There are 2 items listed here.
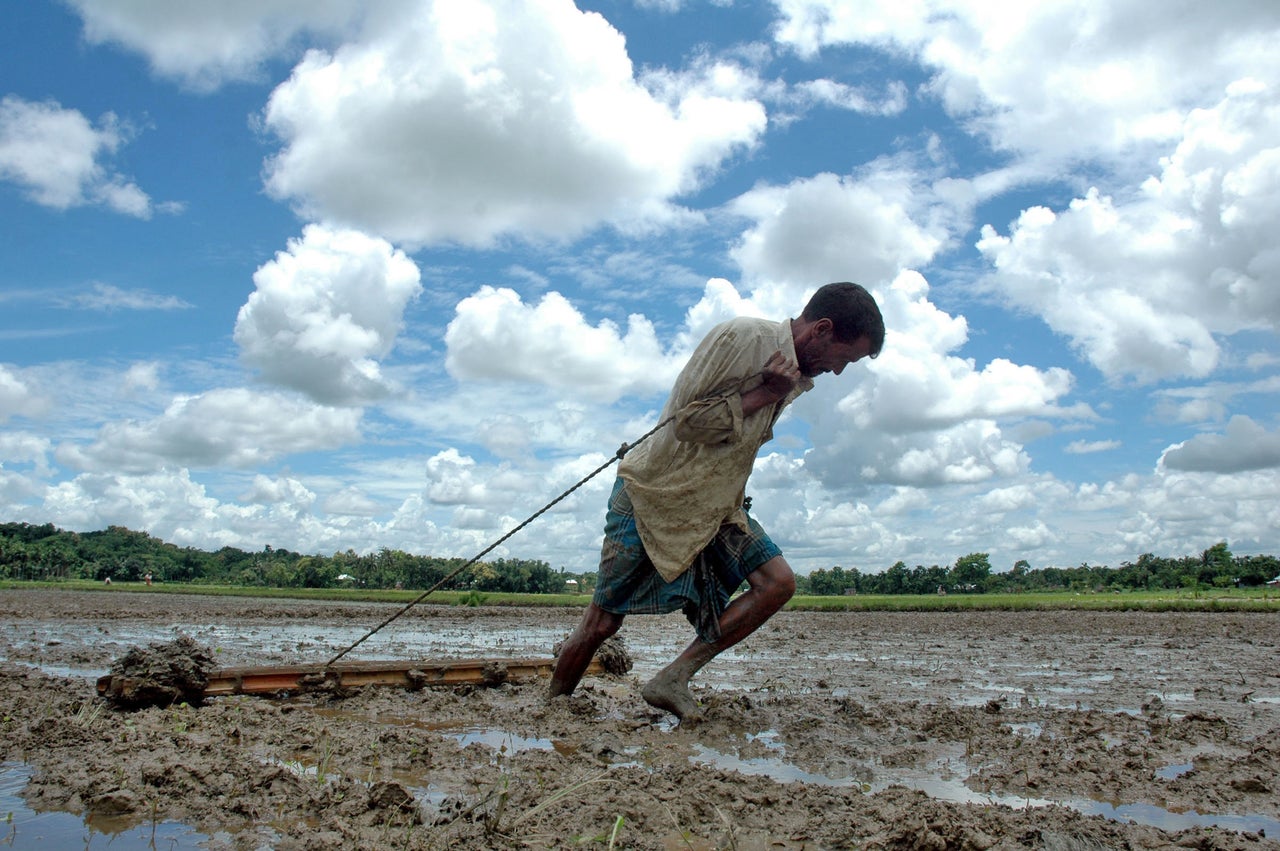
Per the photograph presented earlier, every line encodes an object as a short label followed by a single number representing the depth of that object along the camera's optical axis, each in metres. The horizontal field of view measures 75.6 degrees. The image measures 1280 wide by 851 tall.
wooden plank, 4.19
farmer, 3.54
